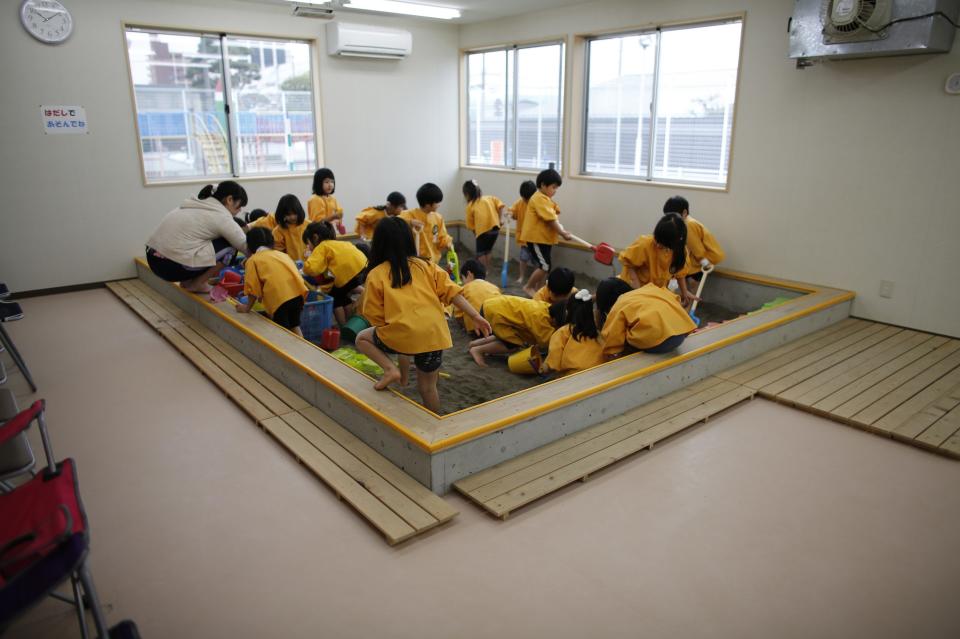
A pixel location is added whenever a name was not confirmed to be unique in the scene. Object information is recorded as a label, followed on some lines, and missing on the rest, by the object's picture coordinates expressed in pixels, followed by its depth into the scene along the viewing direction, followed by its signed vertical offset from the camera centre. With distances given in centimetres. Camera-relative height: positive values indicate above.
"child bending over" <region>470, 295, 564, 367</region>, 439 -113
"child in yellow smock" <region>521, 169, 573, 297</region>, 608 -64
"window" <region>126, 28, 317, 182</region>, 670 +53
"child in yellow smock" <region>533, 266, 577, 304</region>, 452 -89
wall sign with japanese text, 602 +31
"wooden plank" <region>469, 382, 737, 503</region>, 275 -137
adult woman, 495 -61
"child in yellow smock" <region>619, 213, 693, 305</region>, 434 -70
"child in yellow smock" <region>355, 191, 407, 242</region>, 575 -58
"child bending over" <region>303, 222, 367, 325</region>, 471 -78
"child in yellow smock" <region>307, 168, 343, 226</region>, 631 -47
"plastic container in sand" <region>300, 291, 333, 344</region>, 482 -122
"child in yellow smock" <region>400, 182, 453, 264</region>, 585 -63
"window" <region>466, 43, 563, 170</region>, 780 +61
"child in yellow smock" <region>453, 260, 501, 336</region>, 484 -103
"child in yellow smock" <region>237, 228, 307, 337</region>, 427 -84
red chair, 147 -98
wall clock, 573 +116
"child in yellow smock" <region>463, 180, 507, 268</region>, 679 -64
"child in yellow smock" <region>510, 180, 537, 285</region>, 638 -58
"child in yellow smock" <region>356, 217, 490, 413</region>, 305 -70
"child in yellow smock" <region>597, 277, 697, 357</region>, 360 -91
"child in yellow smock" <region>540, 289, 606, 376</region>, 385 -112
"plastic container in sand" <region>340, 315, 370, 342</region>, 495 -131
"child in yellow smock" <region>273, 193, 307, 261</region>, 539 -63
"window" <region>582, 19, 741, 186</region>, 609 +53
